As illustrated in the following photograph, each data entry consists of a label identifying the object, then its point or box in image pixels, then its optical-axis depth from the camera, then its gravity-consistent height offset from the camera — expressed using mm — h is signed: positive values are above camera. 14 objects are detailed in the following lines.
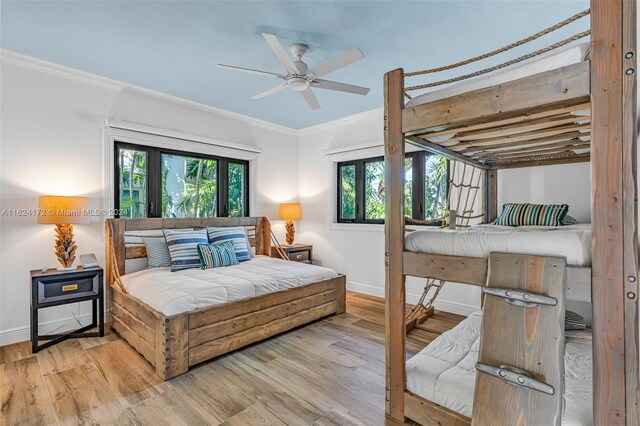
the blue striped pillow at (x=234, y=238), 3740 -327
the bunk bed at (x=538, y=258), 1104 -209
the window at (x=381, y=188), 3934 +317
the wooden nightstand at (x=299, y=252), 4574 -623
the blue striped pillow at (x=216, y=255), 3365 -482
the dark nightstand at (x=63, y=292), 2582 -697
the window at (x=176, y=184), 3586 +366
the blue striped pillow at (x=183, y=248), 3260 -388
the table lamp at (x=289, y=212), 4855 -11
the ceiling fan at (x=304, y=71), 2160 +1092
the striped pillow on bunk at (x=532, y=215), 2510 -39
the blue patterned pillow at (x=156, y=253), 3424 -453
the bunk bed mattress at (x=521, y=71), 1234 +609
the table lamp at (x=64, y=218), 2672 -51
